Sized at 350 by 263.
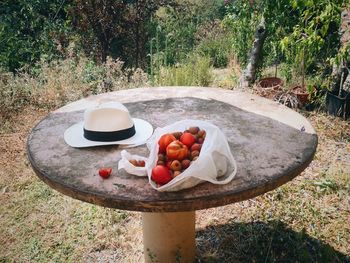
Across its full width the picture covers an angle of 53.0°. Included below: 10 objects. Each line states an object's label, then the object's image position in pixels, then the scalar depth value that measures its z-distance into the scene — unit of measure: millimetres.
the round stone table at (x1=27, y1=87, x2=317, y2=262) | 1430
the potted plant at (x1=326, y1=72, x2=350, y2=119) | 4484
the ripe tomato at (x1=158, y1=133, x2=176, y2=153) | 1501
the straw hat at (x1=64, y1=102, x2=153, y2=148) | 1830
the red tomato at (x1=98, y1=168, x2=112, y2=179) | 1549
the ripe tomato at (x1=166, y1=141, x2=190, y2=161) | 1448
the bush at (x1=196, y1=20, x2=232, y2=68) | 7871
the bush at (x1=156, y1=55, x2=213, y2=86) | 5125
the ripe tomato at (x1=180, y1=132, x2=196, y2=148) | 1517
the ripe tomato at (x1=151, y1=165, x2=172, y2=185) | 1420
